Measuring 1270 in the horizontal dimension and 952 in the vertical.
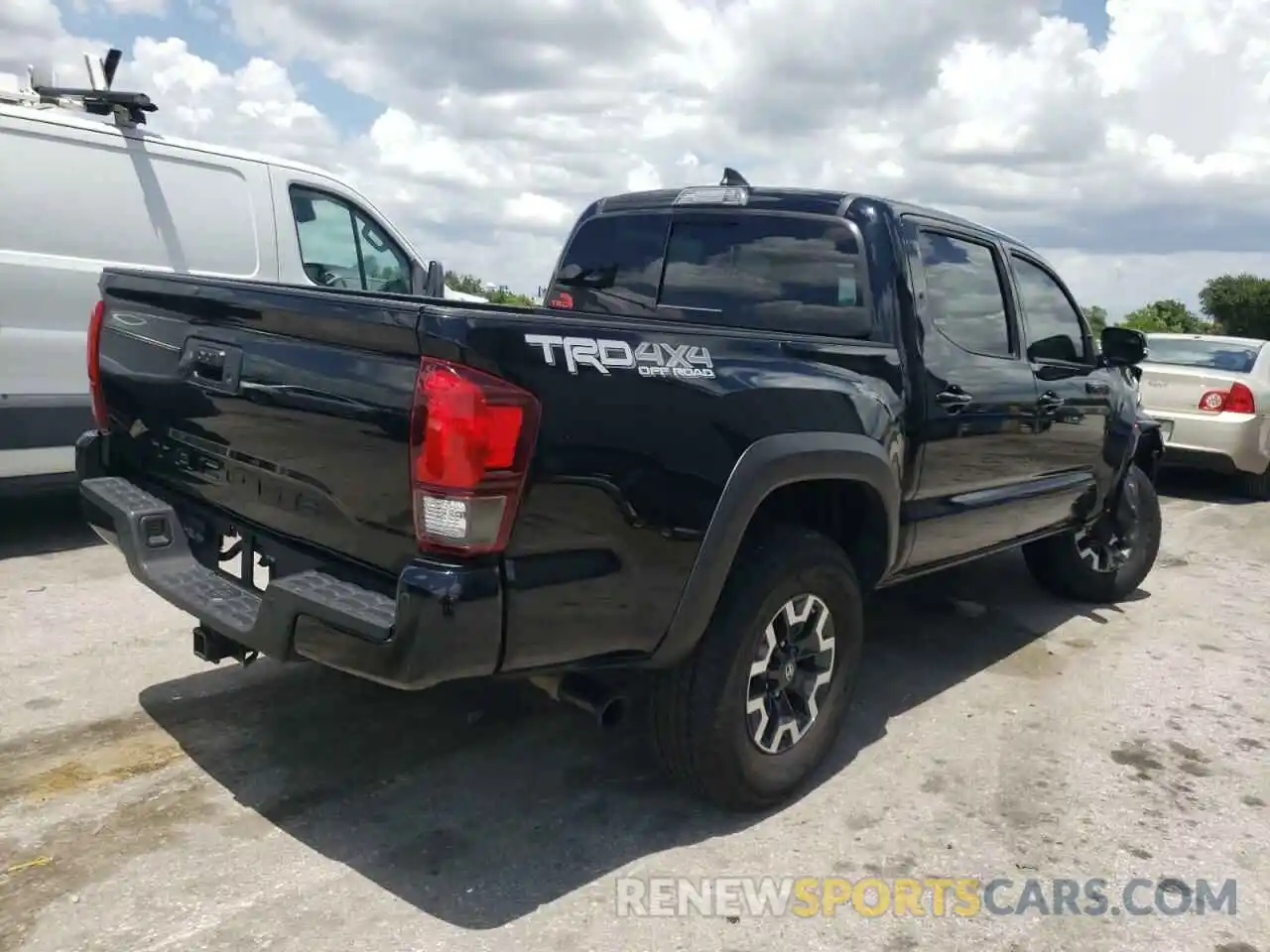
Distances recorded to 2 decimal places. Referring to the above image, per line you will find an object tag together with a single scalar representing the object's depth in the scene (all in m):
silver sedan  9.58
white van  5.55
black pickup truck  2.49
